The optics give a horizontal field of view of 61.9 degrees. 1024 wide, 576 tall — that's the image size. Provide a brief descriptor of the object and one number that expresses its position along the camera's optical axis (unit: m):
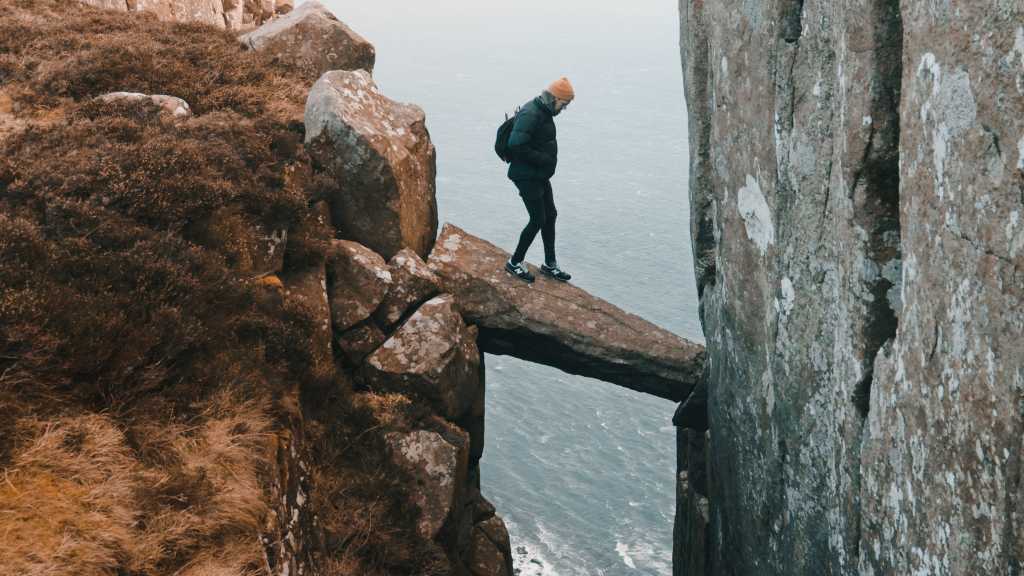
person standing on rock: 14.65
